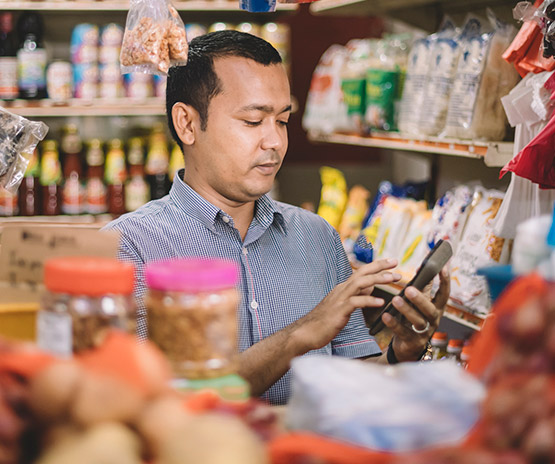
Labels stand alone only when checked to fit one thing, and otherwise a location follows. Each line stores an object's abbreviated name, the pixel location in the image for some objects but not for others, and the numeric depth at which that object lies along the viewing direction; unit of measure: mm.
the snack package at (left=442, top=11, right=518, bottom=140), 2482
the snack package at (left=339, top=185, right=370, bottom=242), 3551
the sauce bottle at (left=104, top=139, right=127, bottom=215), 3980
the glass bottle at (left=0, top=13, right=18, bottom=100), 3857
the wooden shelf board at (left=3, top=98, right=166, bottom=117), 3871
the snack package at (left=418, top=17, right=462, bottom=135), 2713
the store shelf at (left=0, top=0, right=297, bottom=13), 3801
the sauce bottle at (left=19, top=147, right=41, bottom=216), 3916
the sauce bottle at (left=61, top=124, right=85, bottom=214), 3939
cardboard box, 985
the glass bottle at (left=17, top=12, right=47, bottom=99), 3873
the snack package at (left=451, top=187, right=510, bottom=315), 2400
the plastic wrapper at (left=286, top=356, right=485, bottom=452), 709
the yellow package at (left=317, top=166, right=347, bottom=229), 3658
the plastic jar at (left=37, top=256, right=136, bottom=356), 815
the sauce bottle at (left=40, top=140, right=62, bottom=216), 3918
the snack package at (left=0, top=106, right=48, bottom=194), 1900
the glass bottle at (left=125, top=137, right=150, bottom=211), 3982
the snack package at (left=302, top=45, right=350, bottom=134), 3582
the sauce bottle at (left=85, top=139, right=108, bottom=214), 3963
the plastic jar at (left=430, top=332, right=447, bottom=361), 2492
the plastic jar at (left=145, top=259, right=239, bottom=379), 838
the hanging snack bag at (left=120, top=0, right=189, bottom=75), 1702
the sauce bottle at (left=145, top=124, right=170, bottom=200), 3992
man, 1906
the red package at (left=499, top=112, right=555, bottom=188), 1778
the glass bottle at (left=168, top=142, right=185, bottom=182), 3967
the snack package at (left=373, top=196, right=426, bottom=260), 3072
